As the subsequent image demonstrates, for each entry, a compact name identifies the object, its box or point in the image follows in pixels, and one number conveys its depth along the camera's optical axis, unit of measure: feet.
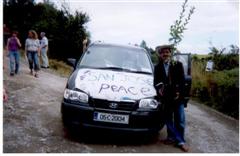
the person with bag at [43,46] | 29.05
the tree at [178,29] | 11.47
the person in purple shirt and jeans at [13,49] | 22.18
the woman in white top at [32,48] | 22.99
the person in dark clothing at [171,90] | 11.28
